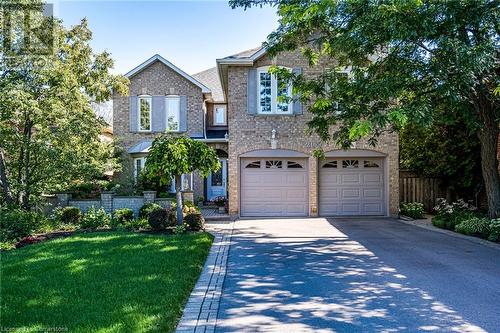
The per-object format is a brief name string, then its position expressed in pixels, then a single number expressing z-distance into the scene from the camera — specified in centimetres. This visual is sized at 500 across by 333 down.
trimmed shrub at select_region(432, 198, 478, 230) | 1277
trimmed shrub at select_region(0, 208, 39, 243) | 1083
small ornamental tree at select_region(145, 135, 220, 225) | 1171
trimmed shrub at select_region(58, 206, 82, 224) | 1360
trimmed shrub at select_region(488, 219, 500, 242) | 1044
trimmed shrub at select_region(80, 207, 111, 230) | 1259
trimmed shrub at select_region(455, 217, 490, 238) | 1114
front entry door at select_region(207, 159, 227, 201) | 2092
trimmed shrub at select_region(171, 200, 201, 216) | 1328
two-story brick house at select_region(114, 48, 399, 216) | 1596
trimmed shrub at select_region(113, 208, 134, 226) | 1334
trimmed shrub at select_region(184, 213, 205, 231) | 1195
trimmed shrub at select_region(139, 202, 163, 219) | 1380
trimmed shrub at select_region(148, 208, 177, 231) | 1176
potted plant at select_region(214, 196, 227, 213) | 1880
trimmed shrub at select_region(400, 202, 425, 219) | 1612
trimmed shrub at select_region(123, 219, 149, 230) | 1235
